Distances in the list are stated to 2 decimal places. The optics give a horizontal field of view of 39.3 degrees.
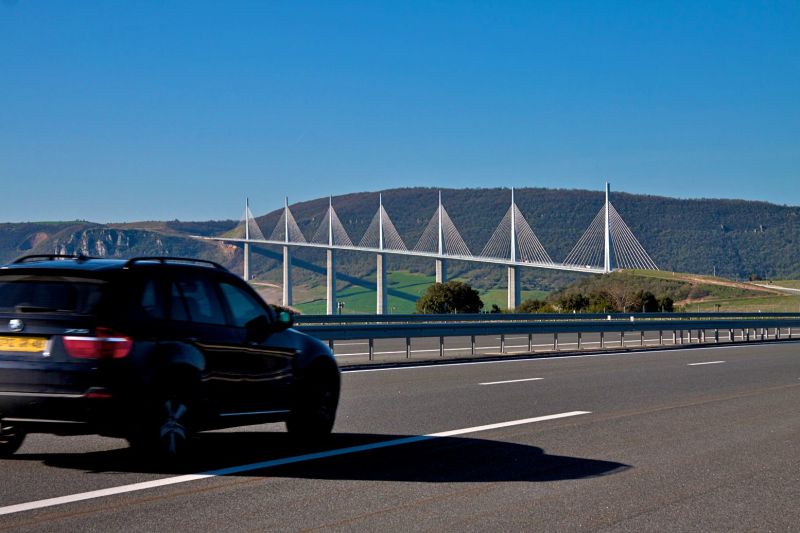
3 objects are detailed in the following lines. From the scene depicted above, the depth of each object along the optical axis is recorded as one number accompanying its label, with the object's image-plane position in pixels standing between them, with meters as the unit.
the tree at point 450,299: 57.66
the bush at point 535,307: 55.28
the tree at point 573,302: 57.91
